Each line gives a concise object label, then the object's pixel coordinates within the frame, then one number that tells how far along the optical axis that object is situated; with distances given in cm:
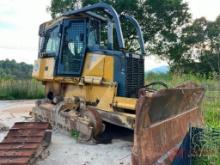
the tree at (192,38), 1197
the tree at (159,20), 1250
